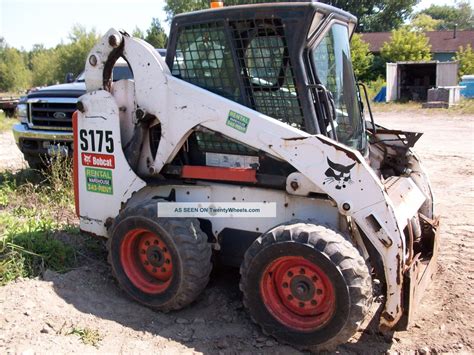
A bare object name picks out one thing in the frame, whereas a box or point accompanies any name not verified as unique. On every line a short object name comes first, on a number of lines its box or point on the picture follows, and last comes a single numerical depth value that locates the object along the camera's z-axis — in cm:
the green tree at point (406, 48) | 3741
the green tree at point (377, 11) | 5741
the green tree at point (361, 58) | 3597
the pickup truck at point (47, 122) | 756
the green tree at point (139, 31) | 4189
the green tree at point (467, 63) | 3531
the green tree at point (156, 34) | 4706
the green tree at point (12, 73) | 5053
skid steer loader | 356
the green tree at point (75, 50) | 4788
